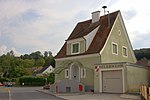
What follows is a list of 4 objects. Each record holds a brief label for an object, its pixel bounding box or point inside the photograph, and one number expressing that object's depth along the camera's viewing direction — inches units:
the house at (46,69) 3446.1
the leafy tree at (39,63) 4333.2
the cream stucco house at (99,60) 1010.1
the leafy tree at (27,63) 3271.4
